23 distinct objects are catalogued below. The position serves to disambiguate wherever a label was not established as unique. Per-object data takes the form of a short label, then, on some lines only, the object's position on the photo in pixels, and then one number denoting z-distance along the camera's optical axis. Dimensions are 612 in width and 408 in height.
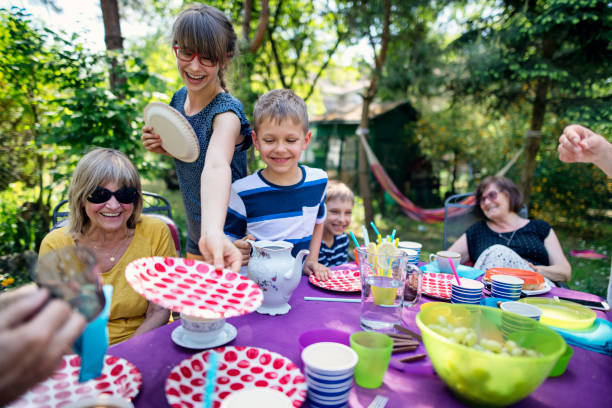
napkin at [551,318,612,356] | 1.19
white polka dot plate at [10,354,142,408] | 0.86
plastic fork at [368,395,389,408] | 0.88
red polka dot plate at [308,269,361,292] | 1.68
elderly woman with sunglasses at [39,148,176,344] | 1.63
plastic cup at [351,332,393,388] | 0.93
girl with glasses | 1.23
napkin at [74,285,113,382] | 0.73
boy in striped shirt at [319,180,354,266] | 2.82
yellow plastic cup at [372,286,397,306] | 1.32
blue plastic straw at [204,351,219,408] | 0.81
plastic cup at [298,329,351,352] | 1.09
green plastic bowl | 0.81
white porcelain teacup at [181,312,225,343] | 1.12
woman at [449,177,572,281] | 2.74
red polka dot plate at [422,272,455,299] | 1.64
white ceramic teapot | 1.32
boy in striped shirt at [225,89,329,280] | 1.80
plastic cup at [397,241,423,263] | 2.02
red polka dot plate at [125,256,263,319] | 0.85
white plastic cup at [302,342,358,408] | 0.85
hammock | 6.09
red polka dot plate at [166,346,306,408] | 0.88
